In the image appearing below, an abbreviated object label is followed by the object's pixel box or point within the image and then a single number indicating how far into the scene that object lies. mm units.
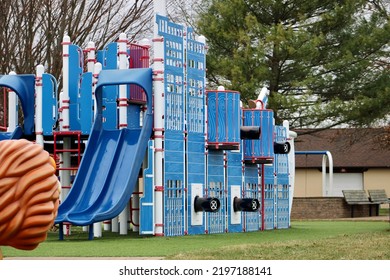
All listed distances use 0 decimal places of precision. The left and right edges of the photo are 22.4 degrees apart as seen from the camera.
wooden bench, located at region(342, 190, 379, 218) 34250
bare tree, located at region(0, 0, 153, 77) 26797
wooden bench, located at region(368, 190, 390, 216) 35844
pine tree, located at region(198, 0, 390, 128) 37344
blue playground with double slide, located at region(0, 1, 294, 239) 18297
